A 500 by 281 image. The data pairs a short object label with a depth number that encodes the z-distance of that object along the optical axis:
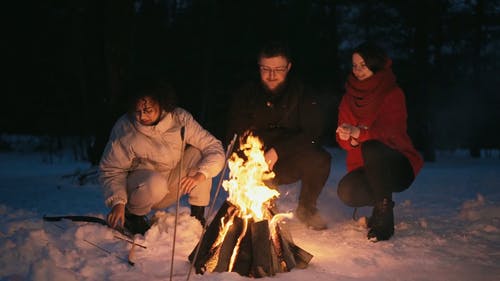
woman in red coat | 3.97
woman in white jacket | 3.70
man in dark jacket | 4.58
